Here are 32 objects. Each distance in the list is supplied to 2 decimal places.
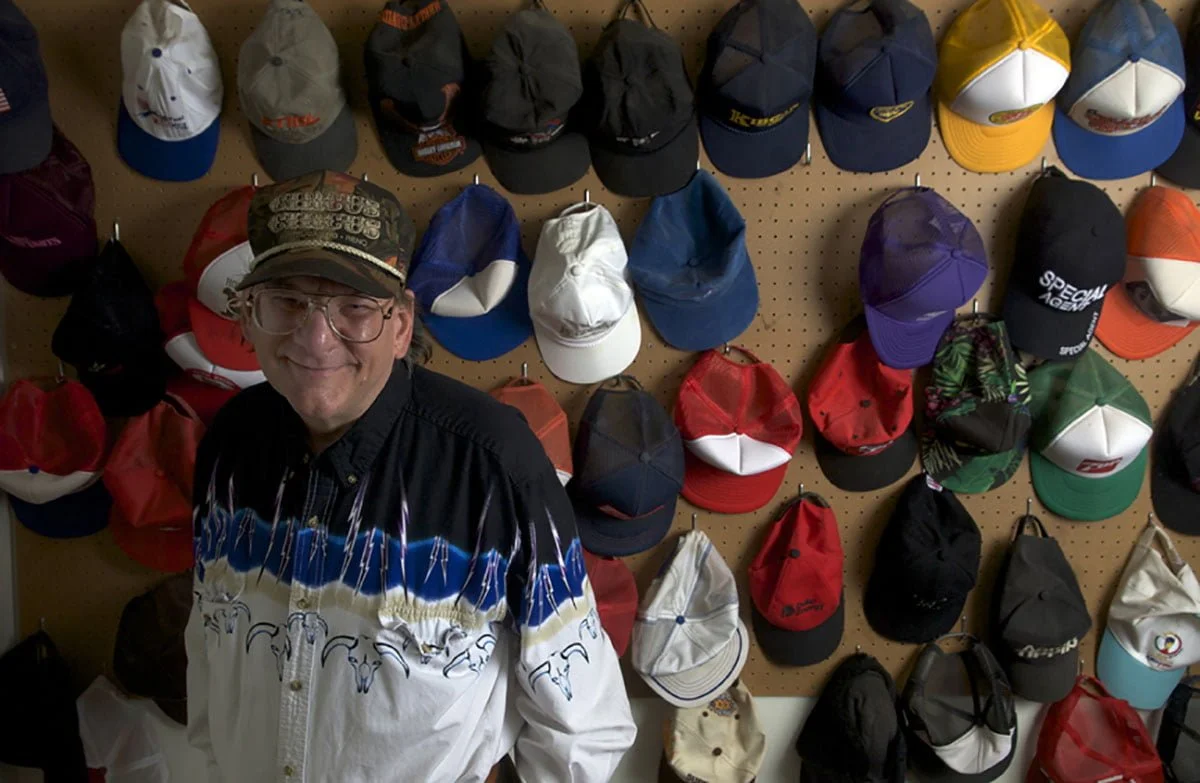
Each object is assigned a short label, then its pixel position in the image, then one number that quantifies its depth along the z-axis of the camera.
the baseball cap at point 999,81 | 1.66
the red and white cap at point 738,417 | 1.80
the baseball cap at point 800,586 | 1.87
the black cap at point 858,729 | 1.88
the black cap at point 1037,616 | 1.89
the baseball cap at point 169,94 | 1.64
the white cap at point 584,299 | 1.67
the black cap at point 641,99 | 1.64
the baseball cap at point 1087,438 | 1.80
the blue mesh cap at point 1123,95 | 1.68
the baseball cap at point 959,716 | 1.92
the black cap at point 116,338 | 1.72
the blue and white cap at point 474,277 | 1.72
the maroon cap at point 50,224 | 1.72
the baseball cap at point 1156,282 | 1.75
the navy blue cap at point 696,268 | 1.74
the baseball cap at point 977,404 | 1.77
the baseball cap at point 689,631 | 1.87
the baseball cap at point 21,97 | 1.61
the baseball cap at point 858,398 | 1.81
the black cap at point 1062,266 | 1.71
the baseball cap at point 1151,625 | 1.92
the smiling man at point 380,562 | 0.91
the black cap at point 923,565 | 1.85
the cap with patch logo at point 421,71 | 1.60
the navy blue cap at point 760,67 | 1.64
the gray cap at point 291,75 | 1.63
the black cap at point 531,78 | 1.61
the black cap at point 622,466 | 1.75
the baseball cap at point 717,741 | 1.90
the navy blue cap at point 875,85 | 1.66
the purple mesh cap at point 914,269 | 1.68
